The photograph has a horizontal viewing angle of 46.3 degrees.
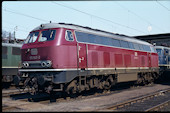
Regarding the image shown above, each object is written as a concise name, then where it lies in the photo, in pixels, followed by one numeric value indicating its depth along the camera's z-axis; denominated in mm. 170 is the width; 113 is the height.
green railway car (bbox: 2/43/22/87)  17375
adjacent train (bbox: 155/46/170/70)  23370
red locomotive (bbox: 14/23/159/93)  10164
